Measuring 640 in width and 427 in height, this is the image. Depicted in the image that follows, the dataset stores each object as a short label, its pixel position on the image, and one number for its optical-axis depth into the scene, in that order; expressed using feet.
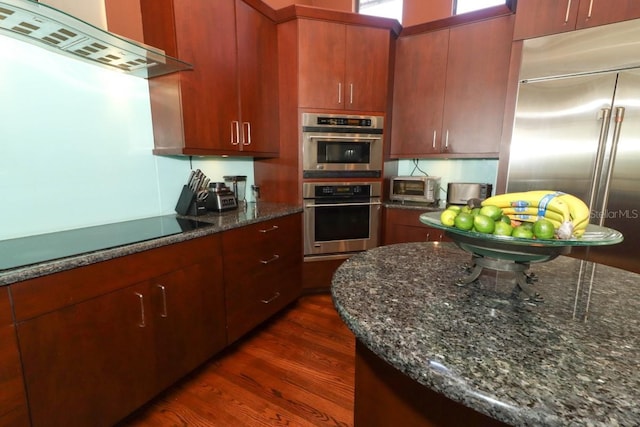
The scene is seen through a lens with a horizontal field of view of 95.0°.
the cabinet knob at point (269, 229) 6.72
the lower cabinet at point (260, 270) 6.04
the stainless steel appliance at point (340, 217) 8.41
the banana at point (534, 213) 2.62
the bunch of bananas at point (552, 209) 2.51
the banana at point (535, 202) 2.58
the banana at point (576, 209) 2.55
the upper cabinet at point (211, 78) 5.65
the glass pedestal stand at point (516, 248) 2.33
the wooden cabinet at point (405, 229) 8.57
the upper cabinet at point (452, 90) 7.86
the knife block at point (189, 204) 6.53
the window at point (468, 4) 9.77
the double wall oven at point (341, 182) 8.22
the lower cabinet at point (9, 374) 3.13
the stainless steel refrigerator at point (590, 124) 5.96
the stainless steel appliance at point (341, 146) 8.13
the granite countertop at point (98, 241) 3.41
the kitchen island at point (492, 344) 1.50
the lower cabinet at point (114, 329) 3.43
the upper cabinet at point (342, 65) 7.80
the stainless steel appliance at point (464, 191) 8.32
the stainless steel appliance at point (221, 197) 6.95
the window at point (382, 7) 10.99
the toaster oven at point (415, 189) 8.80
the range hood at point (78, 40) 3.66
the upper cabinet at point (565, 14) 5.98
